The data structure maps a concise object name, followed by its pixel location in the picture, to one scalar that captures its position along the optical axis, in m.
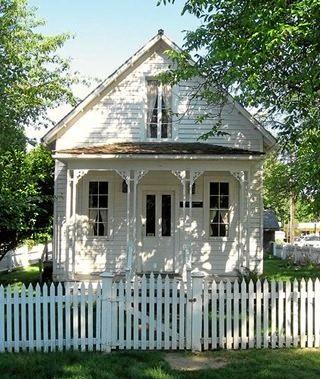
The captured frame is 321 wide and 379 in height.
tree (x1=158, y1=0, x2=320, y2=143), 7.71
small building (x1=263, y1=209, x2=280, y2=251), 39.38
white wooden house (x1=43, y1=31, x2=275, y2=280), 15.95
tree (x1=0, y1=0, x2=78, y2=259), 10.79
